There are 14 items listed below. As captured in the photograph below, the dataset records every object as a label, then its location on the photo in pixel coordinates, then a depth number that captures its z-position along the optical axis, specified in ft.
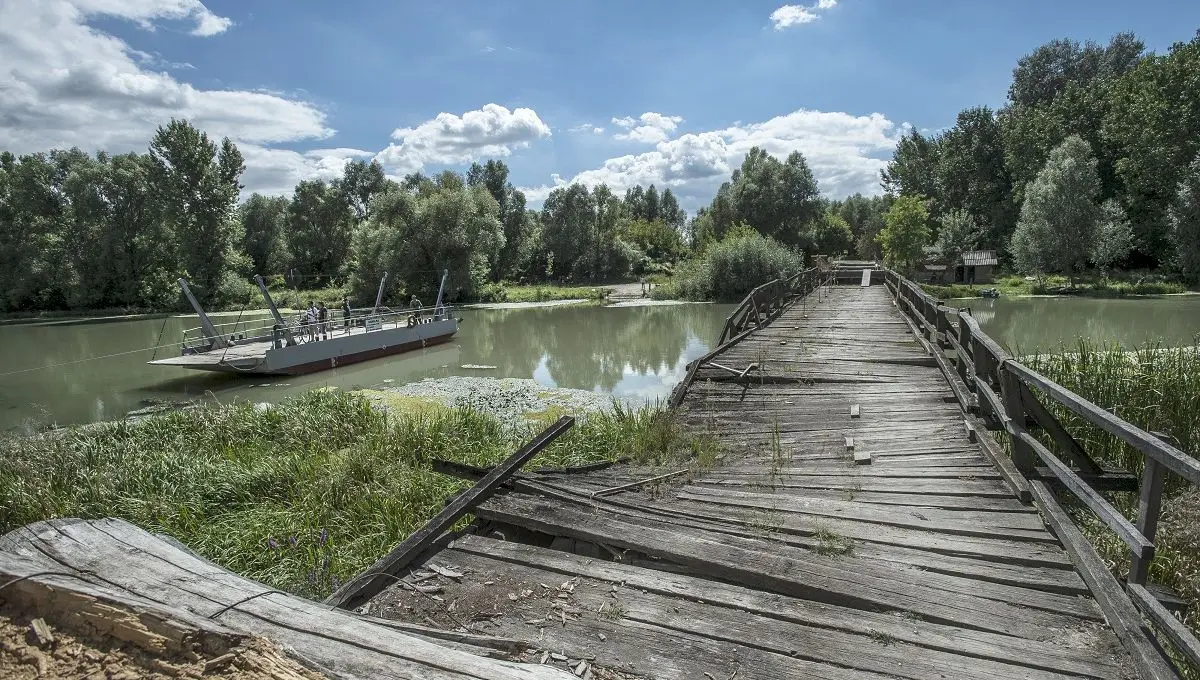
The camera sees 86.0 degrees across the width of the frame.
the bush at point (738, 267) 149.28
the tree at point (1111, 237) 138.72
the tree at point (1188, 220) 123.65
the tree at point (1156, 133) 132.16
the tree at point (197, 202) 166.50
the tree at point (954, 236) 167.22
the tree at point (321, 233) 211.00
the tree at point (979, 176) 185.57
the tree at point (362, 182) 252.83
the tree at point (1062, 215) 140.77
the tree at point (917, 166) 214.28
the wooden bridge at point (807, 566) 9.01
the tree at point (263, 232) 222.69
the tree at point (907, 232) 160.56
